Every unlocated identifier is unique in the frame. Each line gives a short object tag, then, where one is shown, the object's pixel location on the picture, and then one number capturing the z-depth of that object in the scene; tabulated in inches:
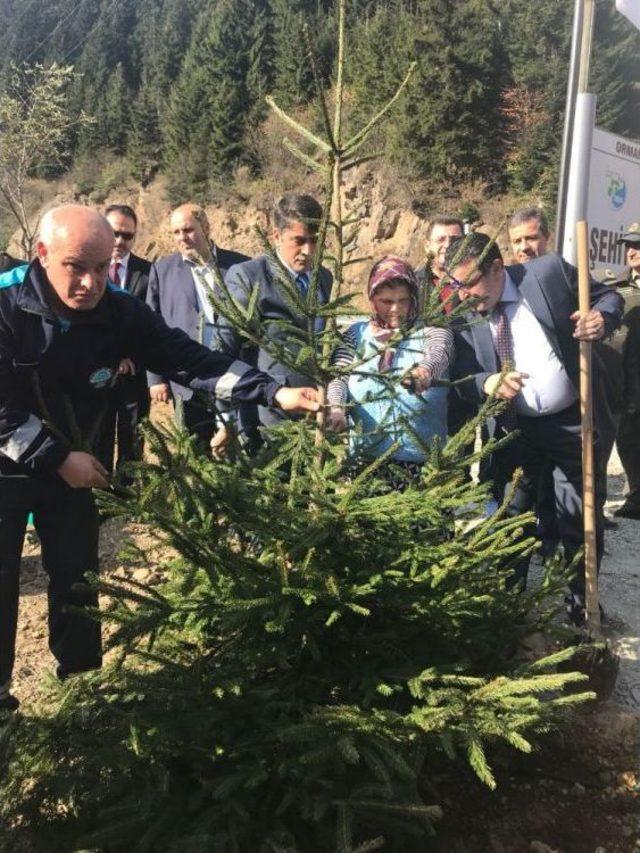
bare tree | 847.1
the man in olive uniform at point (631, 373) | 197.0
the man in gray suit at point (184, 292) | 154.0
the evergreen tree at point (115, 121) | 1713.8
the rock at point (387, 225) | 1031.0
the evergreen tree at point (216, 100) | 1392.7
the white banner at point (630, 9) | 222.7
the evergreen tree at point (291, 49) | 1254.9
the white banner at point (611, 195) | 209.3
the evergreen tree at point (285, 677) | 67.4
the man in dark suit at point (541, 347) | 121.2
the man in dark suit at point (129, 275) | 178.9
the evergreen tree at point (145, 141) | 1610.5
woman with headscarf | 90.4
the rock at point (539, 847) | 79.7
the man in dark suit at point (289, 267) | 118.0
